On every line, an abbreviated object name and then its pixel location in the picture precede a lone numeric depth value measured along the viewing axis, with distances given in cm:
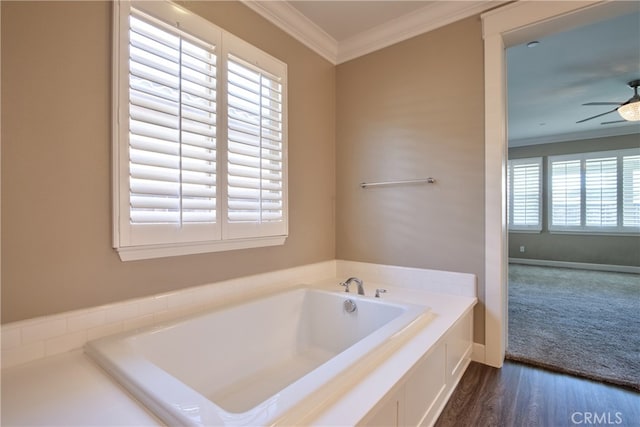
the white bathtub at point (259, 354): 90
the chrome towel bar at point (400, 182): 236
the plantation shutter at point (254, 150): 191
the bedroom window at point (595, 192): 535
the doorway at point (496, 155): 203
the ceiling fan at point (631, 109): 323
